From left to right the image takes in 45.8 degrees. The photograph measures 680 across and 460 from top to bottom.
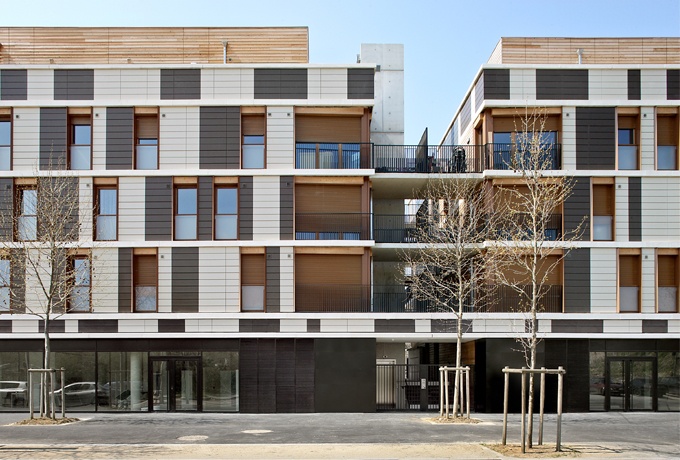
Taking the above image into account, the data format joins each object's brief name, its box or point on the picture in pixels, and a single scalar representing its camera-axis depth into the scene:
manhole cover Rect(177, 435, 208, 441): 21.20
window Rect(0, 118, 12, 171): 30.08
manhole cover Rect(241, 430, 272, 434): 22.72
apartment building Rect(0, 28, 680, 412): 29.08
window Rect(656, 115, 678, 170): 29.94
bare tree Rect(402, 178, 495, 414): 27.73
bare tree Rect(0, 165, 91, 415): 28.64
